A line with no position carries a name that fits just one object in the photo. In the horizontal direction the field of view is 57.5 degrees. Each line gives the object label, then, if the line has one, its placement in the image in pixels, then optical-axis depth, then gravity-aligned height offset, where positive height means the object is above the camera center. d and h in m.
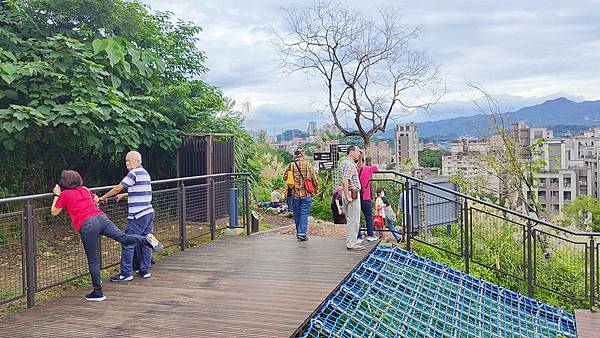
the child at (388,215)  9.87 -1.23
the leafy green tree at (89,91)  8.18 +1.05
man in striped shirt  6.09 -0.59
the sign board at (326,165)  14.98 -0.46
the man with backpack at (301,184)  8.31 -0.54
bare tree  15.29 +2.06
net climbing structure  5.46 -1.85
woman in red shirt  5.27 -0.61
